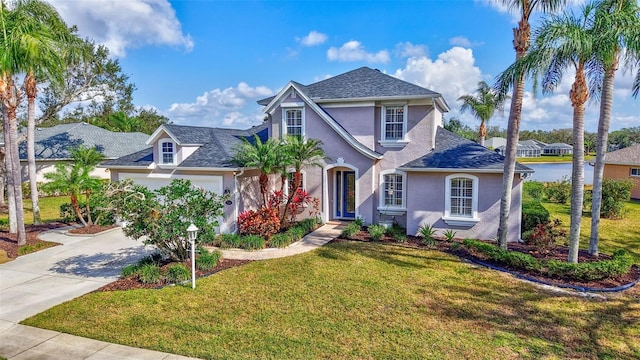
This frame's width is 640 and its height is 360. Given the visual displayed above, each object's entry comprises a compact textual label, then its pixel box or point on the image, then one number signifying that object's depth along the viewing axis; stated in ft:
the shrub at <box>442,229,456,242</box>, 47.83
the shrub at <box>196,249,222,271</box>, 37.68
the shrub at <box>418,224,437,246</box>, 46.04
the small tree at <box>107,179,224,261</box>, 33.42
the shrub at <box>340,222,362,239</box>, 50.80
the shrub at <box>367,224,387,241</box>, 48.95
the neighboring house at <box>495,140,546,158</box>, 287.28
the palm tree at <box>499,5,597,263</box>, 31.89
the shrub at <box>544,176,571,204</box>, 87.61
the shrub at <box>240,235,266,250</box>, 45.03
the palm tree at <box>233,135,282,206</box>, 48.08
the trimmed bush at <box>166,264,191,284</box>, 34.17
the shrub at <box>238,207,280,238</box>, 47.65
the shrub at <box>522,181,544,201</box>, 90.07
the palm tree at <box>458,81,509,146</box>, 94.02
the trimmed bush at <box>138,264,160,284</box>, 33.65
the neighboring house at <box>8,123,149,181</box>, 97.19
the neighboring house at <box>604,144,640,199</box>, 90.68
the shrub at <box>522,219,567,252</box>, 42.47
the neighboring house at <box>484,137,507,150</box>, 280.06
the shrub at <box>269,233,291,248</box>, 45.99
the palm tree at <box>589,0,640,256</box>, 31.81
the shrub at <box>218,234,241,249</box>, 45.82
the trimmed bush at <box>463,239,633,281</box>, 33.65
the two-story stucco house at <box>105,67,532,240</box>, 49.01
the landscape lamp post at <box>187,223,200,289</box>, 32.32
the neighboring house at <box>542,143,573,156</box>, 314.14
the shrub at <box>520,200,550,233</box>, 51.24
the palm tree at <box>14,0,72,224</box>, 40.14
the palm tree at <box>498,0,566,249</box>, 37.19
